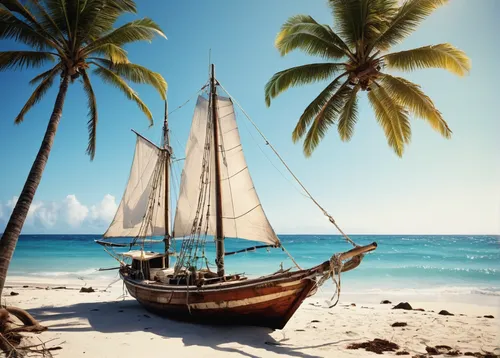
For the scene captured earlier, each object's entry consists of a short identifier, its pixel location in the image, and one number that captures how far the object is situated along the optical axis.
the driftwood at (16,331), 5.49
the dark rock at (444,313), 11.76
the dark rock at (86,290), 17.00
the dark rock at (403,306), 13.16
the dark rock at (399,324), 9.52
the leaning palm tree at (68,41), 8.01
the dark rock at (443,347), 7.15
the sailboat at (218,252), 7.91
